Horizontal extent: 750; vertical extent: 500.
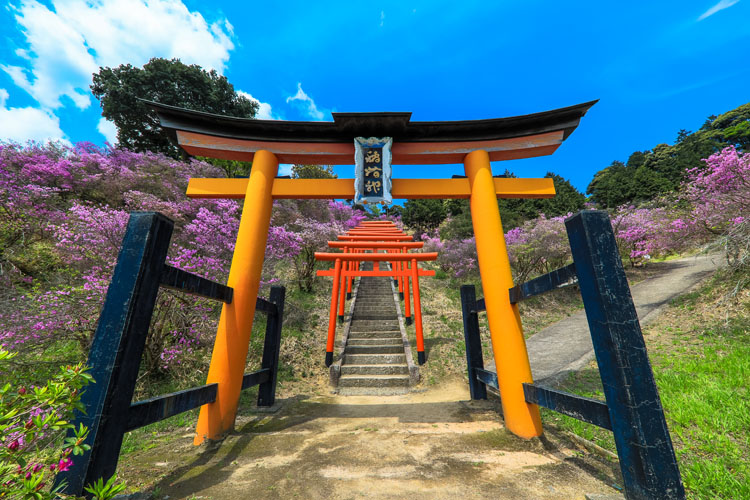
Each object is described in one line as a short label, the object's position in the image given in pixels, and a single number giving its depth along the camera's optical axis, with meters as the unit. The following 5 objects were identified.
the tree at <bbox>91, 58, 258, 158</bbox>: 16.38
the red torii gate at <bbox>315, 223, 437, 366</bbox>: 6.21
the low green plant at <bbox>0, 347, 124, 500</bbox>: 0.94
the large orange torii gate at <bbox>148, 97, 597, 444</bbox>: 3.43
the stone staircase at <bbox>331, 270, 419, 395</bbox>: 5.48
